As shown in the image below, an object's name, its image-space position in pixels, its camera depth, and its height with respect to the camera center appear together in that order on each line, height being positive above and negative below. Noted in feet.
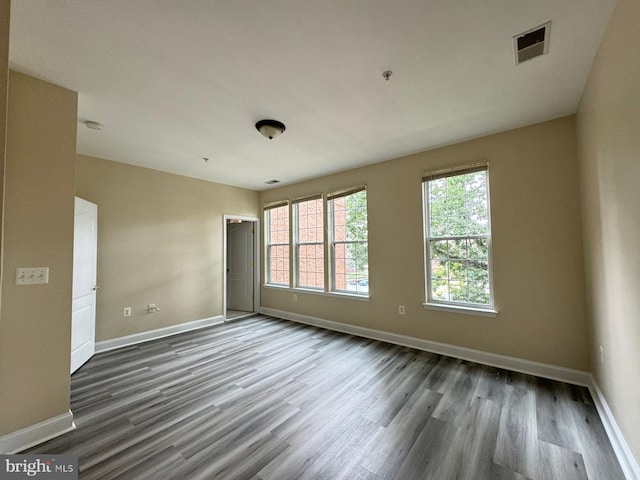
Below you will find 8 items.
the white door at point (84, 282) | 9.53 -1.13
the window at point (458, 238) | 10.03 +0.39
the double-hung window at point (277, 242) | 17.47 +0.59
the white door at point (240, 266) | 18.75 -1.13
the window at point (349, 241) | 13.62 +0.45
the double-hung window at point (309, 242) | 15.52 +0.50
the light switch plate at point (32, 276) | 5.98 -0.50
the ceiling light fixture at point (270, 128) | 8.51 +4.14
